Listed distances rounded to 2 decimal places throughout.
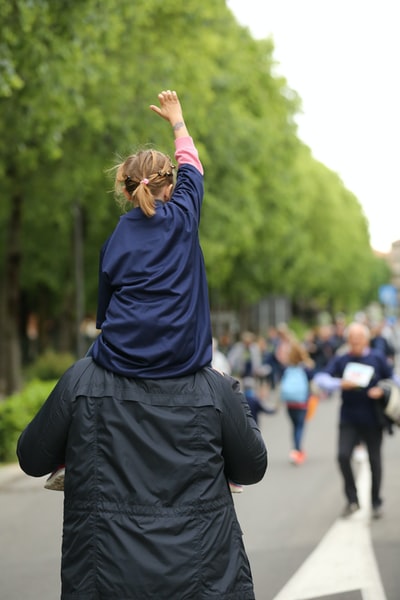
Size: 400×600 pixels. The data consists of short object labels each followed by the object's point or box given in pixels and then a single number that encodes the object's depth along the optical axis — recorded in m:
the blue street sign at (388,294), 69.19
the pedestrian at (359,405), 9.92
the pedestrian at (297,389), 14.82
